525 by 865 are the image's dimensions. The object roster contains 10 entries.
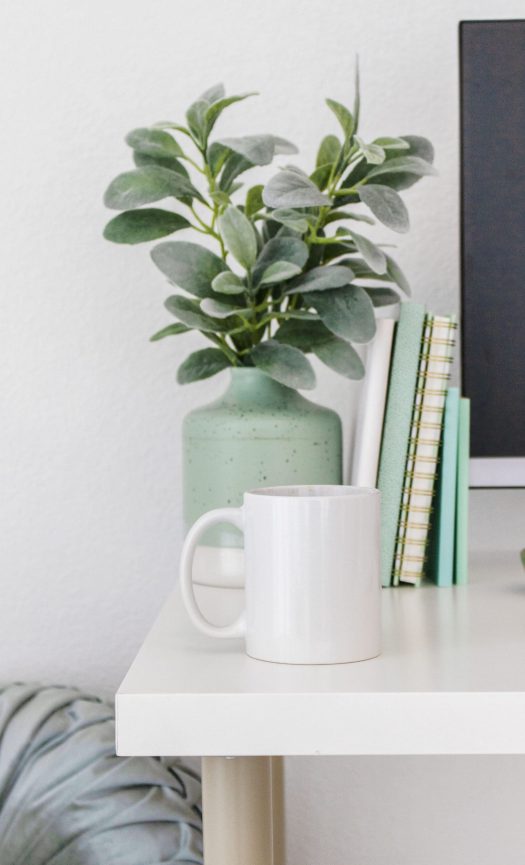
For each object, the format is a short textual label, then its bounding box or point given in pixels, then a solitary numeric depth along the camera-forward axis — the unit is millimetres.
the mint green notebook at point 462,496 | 1505
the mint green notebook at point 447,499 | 1499
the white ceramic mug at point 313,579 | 1260
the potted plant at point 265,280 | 1478
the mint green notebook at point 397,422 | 1493
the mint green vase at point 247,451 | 1485
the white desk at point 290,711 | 1209
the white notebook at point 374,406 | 1495
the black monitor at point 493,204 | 1586
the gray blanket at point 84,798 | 1546
